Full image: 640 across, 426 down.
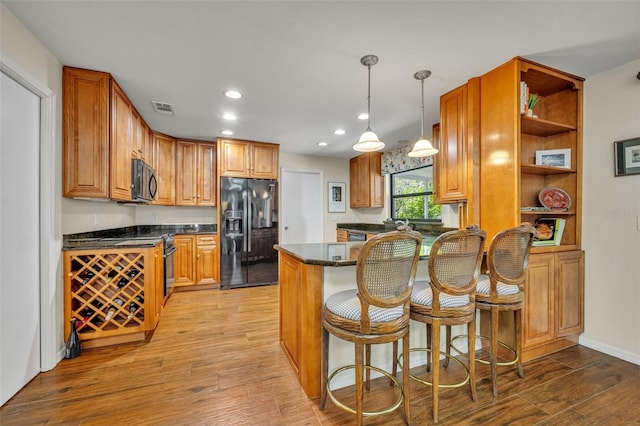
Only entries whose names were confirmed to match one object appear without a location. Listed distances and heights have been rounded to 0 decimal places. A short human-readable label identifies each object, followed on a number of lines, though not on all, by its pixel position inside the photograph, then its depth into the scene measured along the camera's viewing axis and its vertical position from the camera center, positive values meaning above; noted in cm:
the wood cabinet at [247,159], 430 +85
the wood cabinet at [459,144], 240 +63
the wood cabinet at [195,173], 435 +62
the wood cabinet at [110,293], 228 -70
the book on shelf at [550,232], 241 -17
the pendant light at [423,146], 234 +57
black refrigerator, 424 -30
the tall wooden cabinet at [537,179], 215 +29
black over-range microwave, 289 +34
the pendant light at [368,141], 214 +57
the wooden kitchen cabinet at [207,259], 422 -73
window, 428 +27
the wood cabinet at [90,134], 225 +65
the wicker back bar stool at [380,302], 135 -45
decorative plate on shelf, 249 +13
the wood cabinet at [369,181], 514 +59
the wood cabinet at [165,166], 401 +68
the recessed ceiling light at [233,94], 268 +116
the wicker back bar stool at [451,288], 153 -43
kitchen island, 176 -63
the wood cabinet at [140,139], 305 +87
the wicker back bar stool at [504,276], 174 -41
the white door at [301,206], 525 +12
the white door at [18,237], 171 -17
